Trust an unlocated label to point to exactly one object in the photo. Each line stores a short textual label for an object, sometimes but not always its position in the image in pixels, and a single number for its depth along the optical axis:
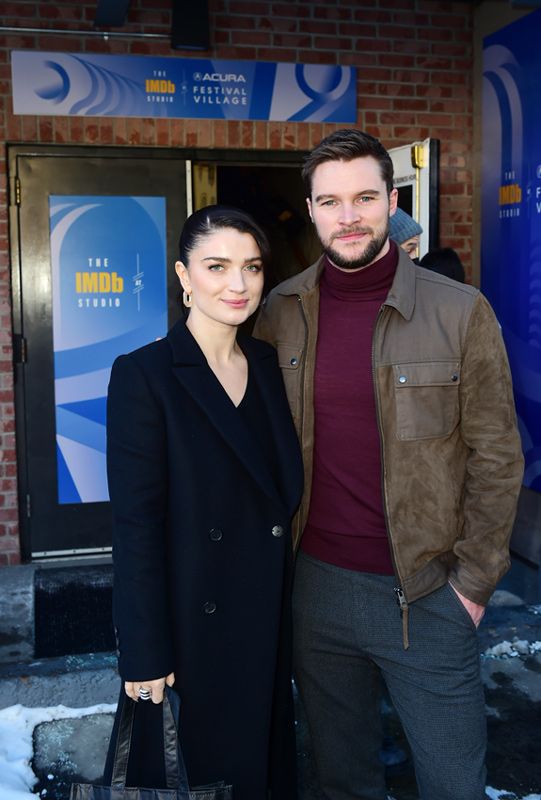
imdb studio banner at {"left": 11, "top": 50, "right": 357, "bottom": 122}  5.03
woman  2.15
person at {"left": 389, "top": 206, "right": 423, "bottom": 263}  3.54
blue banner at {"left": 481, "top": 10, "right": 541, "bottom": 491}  4.98
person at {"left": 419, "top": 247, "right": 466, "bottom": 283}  3.77
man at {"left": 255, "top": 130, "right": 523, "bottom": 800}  2.32
